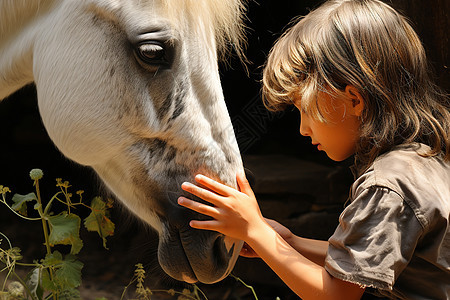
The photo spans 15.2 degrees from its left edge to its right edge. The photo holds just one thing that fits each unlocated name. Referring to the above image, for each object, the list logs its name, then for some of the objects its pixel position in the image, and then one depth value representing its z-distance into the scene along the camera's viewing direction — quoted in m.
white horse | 2.42
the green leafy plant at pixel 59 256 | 2.58
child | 2.33
